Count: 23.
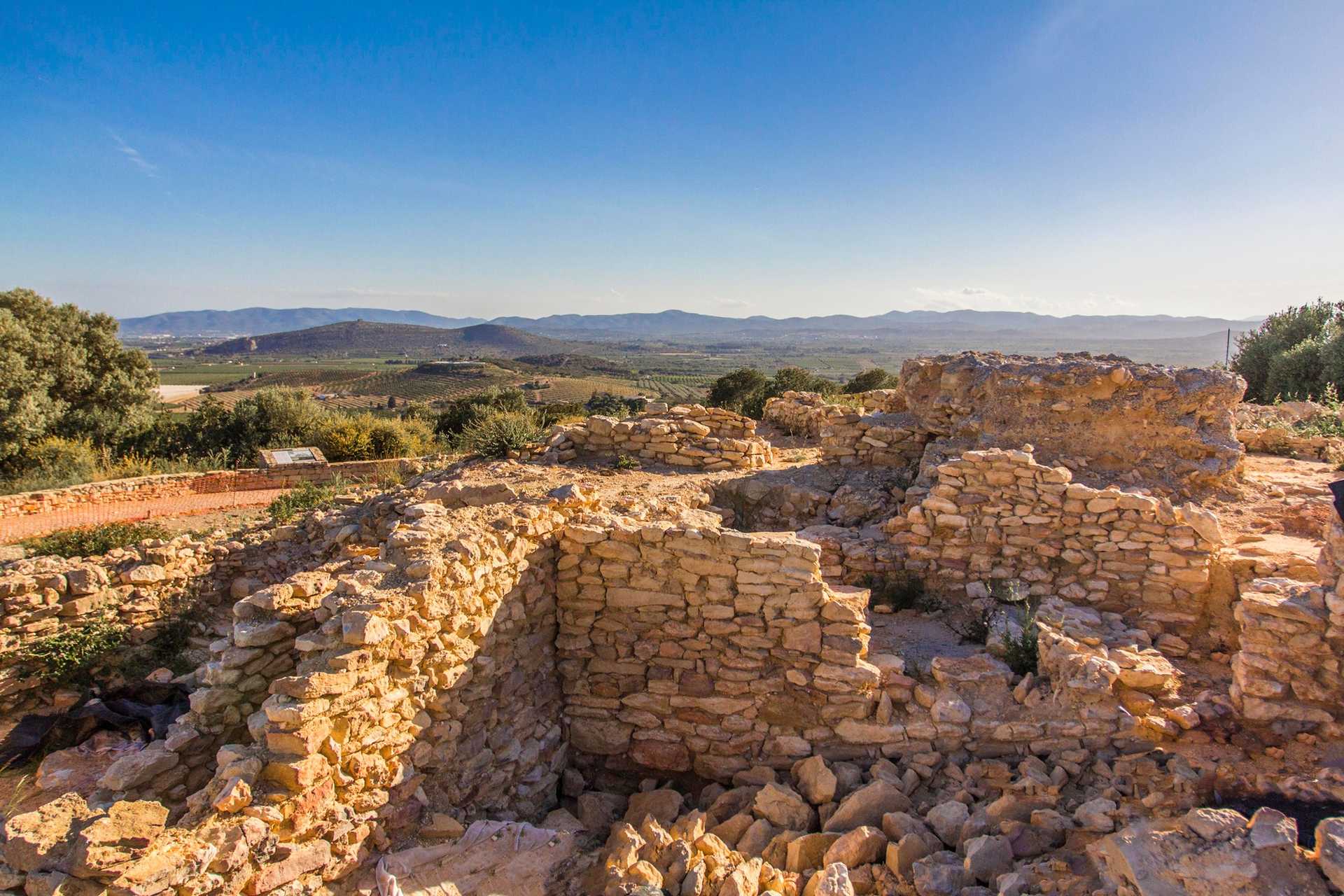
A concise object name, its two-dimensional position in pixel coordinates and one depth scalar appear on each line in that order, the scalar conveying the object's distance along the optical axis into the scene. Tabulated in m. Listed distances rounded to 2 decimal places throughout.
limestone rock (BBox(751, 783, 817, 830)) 4.53
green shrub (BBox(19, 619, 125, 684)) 6.36
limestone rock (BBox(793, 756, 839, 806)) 4.73
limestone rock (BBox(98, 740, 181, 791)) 3.84
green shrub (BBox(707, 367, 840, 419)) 29.19
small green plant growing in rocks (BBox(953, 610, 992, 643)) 6.18
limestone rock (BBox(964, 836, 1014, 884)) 3.73
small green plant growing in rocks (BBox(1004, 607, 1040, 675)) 5.53
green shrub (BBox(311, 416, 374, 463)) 18.30
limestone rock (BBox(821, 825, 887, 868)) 4.00
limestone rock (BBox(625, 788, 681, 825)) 4.82
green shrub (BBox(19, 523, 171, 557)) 8.66
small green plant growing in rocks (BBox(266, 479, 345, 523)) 9.43
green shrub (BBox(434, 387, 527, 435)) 21.86
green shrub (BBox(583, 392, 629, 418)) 25.53
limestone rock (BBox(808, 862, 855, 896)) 3.64
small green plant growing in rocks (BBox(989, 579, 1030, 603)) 6.53
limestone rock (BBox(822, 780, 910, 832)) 4.38
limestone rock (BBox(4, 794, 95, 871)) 3.05
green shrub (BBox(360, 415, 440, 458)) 18.41
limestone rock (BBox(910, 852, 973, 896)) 3.68
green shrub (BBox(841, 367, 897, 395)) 32.31
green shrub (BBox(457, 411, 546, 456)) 10.60
